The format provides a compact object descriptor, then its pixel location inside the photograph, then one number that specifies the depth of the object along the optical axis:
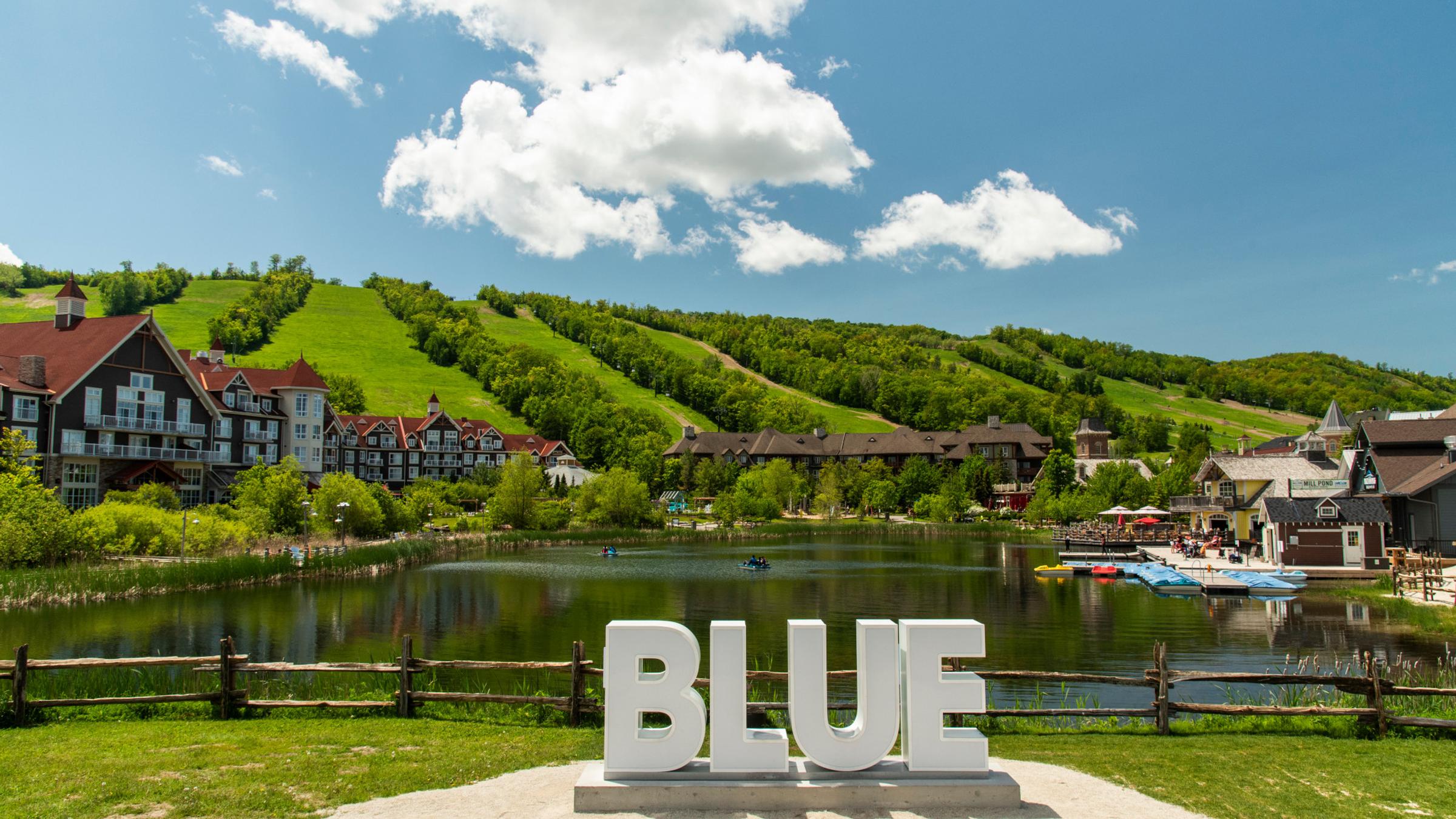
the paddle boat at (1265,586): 35.78
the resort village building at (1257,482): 52.16
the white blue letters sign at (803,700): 8.71
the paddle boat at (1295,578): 37.06
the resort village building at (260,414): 64.06
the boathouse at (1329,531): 40.53
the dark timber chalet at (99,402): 48.28
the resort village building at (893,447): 126.06
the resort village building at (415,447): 97.12
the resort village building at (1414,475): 37.44
